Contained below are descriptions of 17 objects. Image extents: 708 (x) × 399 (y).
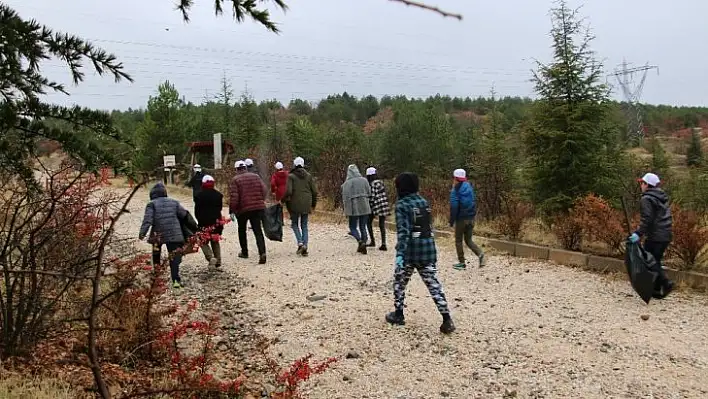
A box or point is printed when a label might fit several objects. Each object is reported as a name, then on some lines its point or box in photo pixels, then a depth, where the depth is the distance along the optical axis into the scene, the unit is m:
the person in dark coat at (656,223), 6.98
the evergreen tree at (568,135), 11.00
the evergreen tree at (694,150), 34.54
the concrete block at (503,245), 10.29
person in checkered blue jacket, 5.99
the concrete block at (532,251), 9.73
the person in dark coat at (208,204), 8.98
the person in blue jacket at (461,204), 8.84
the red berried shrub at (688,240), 7.73
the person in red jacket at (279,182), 10.62
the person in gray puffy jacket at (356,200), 10.21
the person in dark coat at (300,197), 10.16
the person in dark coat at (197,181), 11.82
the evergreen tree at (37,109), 2.02
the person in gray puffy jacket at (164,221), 7.84
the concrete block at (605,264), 8.55
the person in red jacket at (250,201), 9.53
